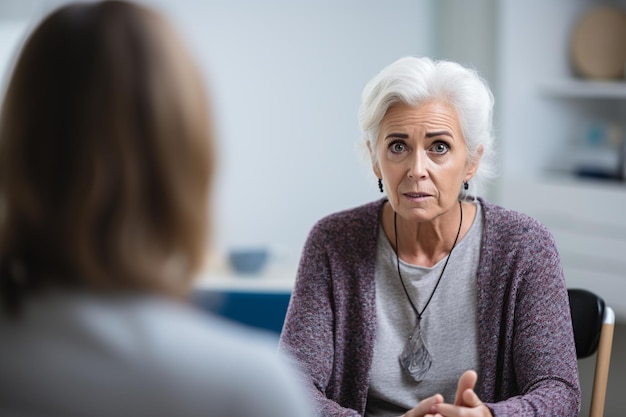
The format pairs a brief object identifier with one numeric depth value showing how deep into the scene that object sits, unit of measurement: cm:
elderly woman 178
